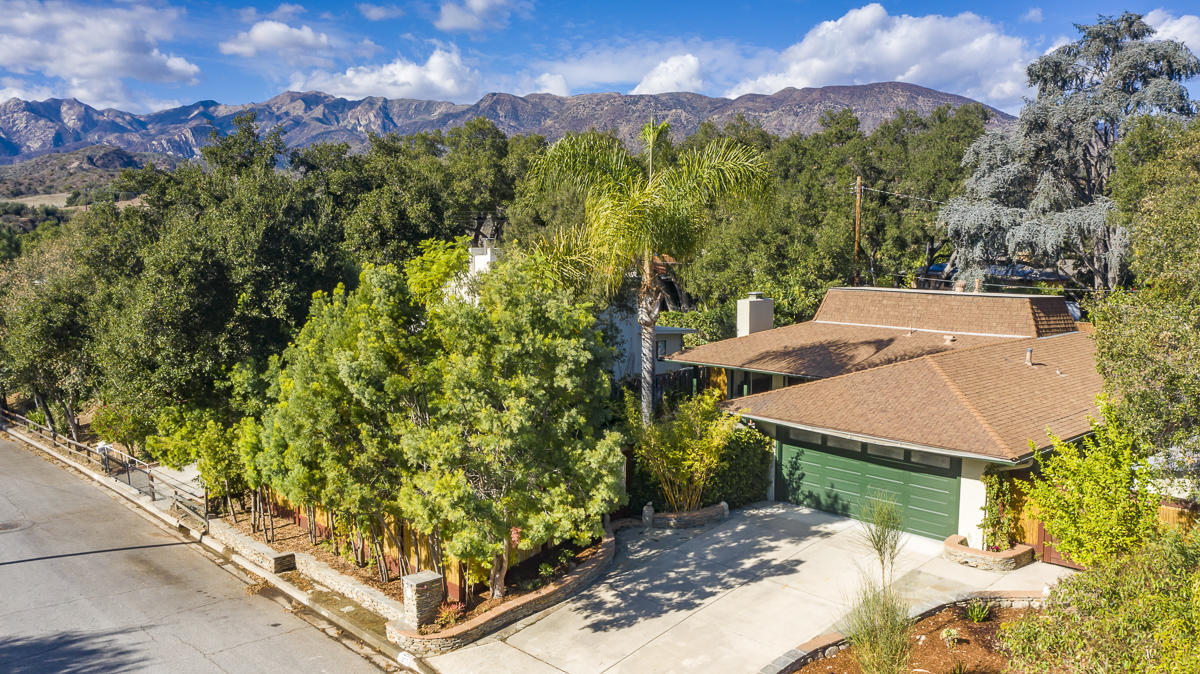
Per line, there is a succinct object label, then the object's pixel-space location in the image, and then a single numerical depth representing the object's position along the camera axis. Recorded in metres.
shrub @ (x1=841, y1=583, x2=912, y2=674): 8.35
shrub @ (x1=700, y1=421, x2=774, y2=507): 15.87
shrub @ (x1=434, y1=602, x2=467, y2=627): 11.17
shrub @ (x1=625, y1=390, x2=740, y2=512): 15.02
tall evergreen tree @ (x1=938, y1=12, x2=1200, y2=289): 33.50
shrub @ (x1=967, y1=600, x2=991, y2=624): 10.41
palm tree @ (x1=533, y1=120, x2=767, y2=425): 15.44
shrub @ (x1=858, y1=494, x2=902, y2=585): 10.09
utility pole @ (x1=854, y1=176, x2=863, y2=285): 35.03
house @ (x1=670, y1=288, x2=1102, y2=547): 13.77
